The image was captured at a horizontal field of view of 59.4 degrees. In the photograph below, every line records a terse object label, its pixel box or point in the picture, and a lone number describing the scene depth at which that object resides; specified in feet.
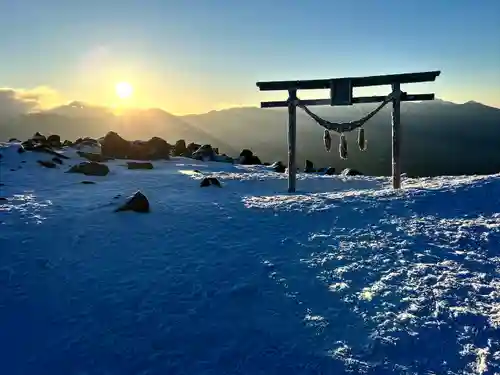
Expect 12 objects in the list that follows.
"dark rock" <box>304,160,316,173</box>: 92.21
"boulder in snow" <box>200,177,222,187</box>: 55.36
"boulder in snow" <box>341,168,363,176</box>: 78.02
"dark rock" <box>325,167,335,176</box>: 88.44
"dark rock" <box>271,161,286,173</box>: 85.53
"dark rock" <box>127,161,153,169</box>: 77.00
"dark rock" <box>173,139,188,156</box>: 109.70
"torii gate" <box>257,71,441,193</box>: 45.90
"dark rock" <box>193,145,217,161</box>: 101.30
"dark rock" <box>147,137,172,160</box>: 94.38
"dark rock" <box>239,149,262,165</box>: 103.92
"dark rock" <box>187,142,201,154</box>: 114.73
